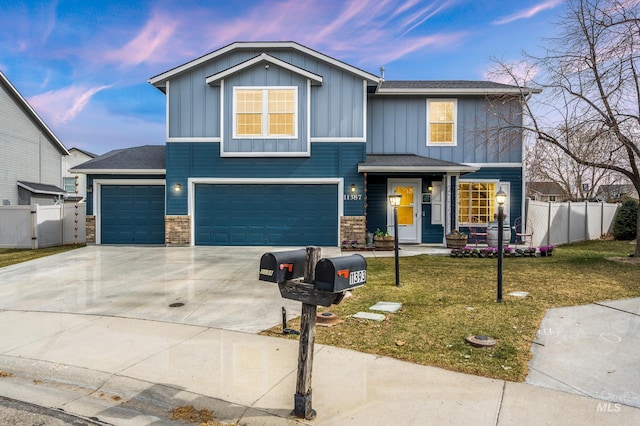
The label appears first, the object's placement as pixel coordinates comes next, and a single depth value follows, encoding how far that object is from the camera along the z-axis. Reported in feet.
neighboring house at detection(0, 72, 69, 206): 70.85
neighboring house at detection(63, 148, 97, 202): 111.93
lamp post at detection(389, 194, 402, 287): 25.61
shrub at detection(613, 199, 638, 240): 56.54
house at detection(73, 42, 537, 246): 46.83
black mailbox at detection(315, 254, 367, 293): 9.53
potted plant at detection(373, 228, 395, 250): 45.01
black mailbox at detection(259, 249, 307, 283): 10.24
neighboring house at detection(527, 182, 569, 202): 156.76
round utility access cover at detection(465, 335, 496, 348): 15.06
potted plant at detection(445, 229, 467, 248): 45.34
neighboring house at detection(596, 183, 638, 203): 100.53
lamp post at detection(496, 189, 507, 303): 21.77
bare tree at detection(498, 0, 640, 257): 31.53
